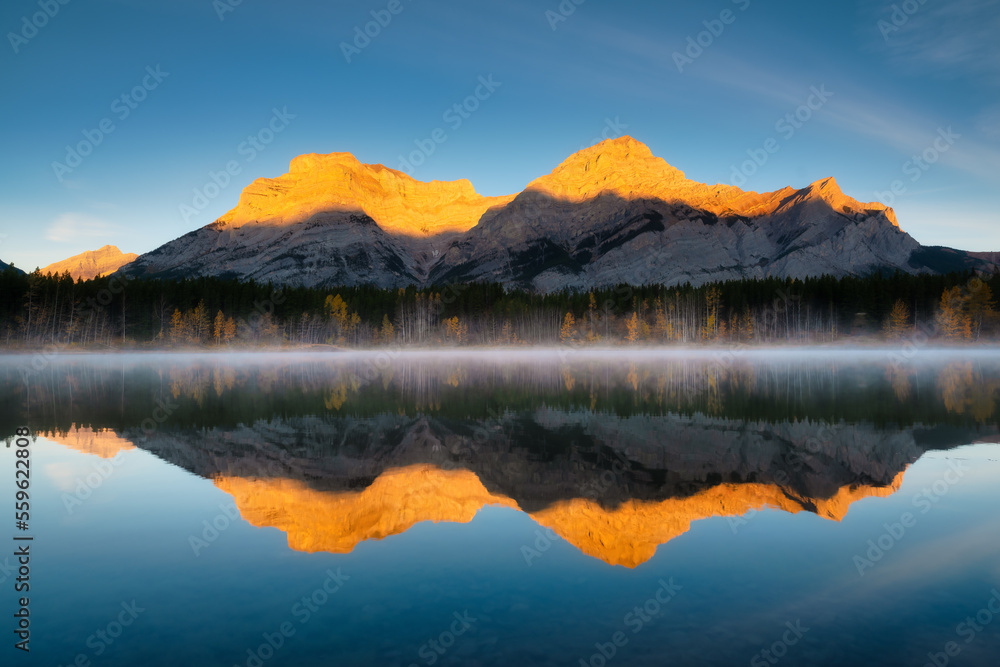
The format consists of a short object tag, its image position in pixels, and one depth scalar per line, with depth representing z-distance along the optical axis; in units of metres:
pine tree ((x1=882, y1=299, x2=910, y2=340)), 120.62
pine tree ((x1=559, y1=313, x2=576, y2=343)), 154.38
